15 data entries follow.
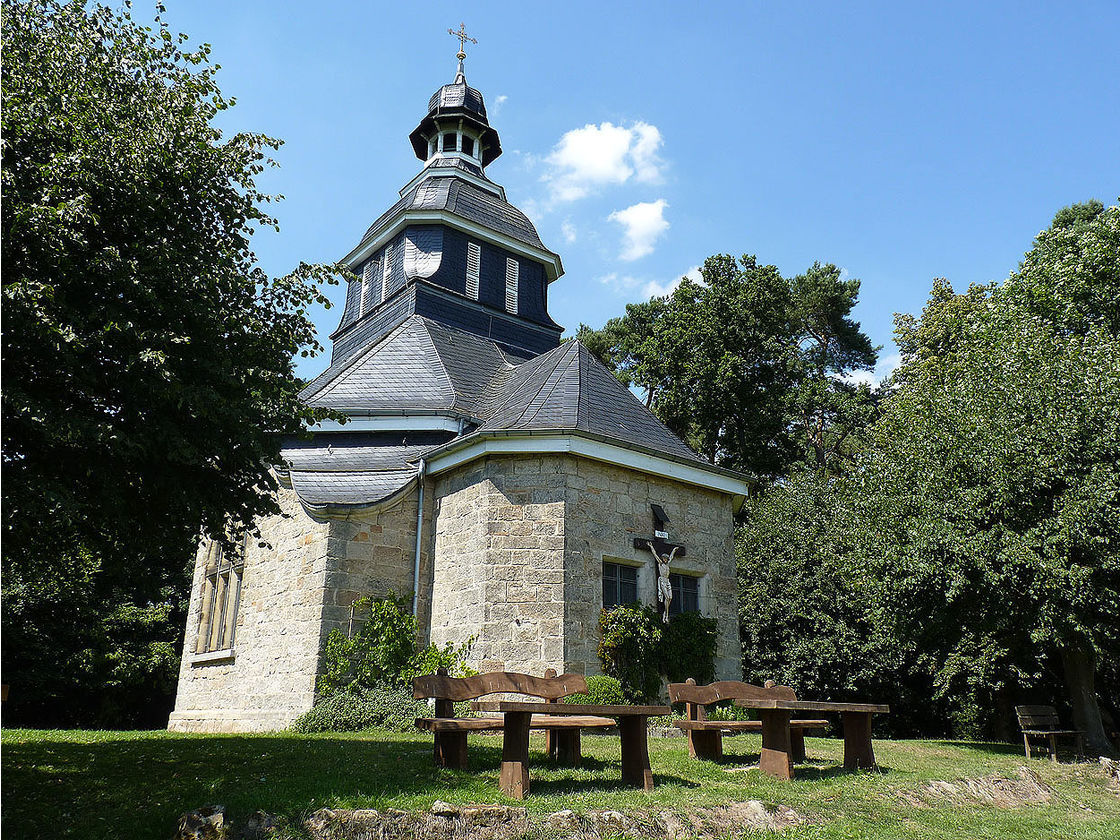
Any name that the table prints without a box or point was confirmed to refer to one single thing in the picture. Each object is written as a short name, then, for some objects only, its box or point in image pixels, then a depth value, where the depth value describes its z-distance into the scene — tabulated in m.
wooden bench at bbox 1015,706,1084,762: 11.75
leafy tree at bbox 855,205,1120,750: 11.73
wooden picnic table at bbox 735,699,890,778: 7.98
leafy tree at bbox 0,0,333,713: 6.82
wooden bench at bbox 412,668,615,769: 7.00
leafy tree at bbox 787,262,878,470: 27.91
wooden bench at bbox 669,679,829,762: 8.33
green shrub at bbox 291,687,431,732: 12.30
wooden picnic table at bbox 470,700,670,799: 6.47
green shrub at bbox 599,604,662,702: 12.70
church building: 12.91
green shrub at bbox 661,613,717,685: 13.37
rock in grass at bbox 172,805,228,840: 5.62
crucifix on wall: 13.55
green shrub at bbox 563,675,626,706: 11.86
